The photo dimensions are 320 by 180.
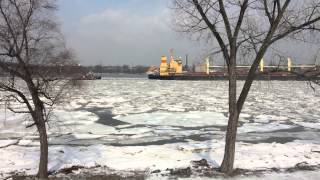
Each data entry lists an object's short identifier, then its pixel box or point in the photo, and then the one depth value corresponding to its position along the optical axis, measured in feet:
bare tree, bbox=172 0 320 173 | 28.32
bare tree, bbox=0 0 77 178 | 26.68
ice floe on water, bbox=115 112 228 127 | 61.36
